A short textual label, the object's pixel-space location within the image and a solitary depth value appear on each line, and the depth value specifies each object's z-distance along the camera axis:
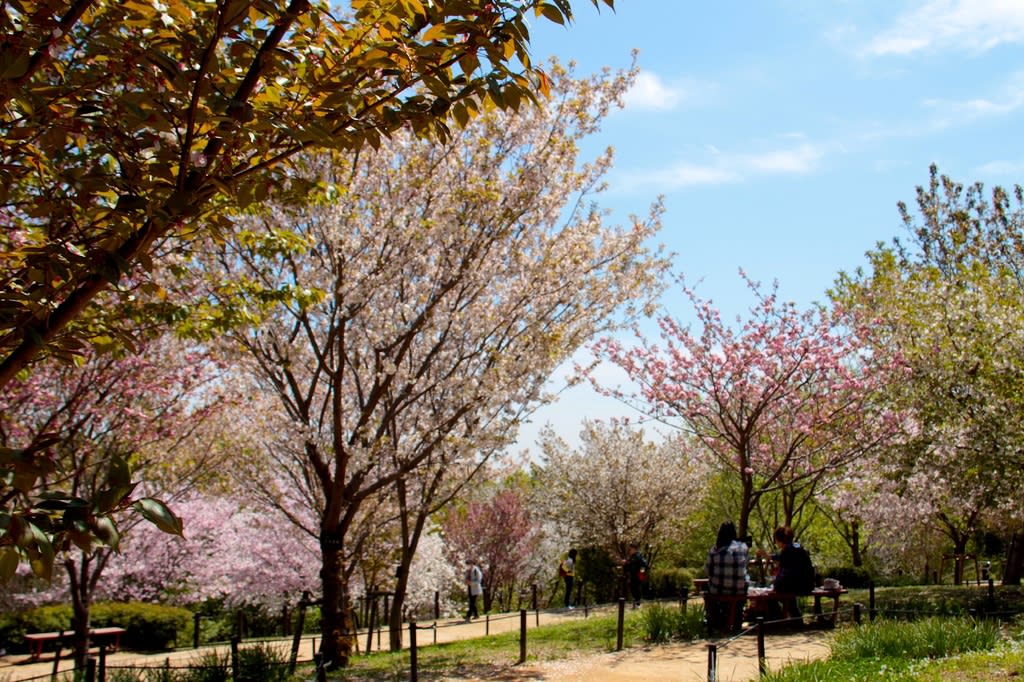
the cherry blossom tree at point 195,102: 2.85
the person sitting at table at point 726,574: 10.32
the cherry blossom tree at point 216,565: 21.17
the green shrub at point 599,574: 24.67
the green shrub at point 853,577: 22.98
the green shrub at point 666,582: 22.72
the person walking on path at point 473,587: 21.39
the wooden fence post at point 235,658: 7.97
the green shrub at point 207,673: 7.86
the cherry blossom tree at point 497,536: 30.05
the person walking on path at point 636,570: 18.42
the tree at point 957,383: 11.41
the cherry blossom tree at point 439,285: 8.95
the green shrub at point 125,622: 17.88
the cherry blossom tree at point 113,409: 11.05
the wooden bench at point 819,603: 10.82
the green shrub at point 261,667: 8.00
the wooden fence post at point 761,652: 6.88
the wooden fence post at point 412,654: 7.98
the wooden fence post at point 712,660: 5.89
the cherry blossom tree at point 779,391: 13.20
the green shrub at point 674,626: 10.48
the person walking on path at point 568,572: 20.50
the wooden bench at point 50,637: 16.32
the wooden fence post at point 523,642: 9.88
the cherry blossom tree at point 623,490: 24.52
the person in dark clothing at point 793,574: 10.51
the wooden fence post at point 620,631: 10.12
